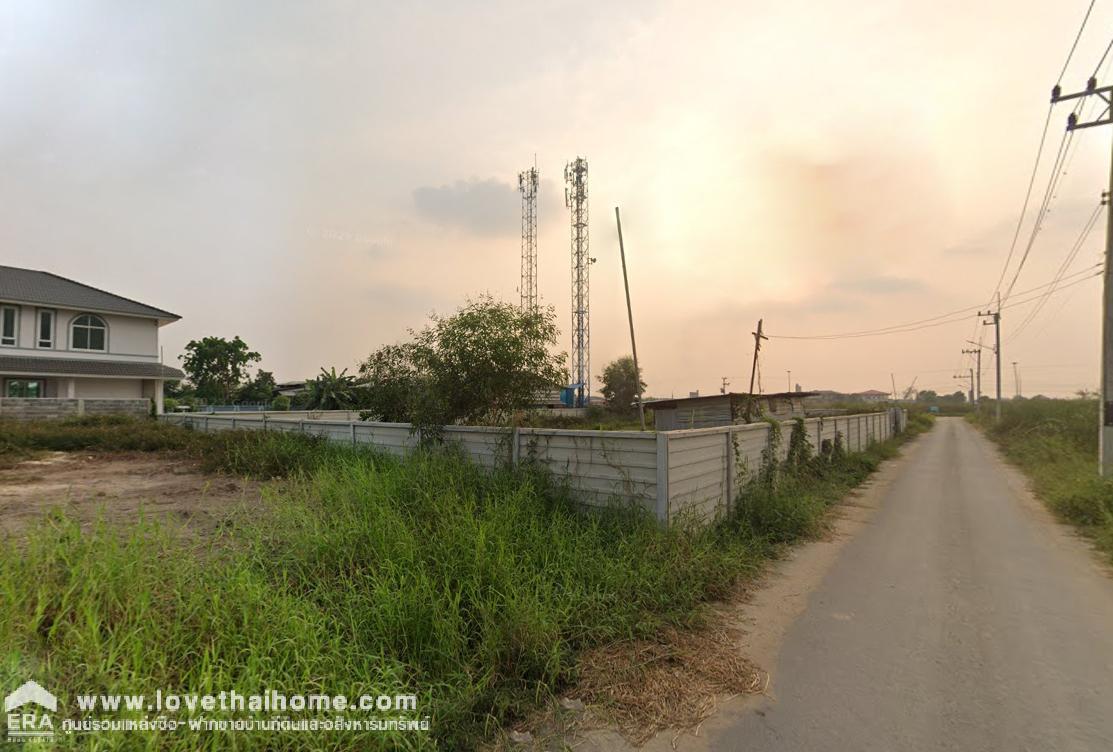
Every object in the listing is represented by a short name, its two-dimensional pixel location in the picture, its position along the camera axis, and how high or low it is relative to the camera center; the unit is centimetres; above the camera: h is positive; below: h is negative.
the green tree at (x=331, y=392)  2675 +17
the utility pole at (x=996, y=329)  3448 +452
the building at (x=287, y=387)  4848 +84
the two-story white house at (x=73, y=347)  2084 +227
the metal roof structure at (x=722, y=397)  1654 -11
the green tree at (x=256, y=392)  4542 +31
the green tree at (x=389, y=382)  930 +26
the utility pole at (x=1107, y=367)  834 +46
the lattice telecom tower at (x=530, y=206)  3338 +1280
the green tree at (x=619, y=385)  4469 +91
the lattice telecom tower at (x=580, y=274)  3005 +837
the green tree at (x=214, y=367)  4941 +283
